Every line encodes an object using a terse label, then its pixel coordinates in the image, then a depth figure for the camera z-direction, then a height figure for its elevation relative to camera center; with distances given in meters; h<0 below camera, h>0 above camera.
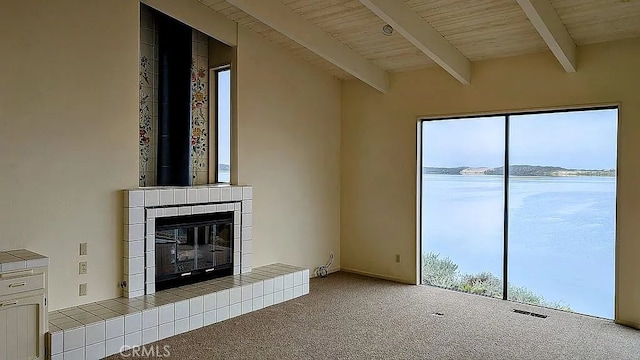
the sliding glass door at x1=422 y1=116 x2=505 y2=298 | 5.46 -0.33
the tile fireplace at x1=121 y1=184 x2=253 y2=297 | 4.43 -0.60
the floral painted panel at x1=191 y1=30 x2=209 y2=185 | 5.72 +0.76
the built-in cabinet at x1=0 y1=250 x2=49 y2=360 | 3.33 -0.91
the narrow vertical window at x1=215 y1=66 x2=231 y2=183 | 5.79 +0.59
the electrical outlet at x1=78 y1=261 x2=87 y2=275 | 4.15 -0.79
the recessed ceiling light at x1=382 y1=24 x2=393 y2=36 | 4.97 +1.48
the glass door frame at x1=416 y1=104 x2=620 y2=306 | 4.91 -0.03
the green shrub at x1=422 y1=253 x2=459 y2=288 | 5.84 -1.15
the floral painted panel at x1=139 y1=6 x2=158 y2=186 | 5.31 +0.84
